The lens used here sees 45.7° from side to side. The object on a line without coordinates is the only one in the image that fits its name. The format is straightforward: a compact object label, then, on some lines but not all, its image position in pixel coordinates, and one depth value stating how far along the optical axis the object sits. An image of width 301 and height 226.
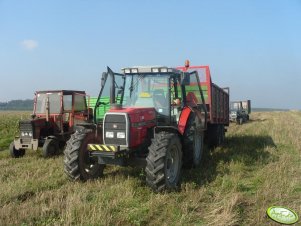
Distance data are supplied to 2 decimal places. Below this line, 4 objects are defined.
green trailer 7.61
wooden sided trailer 10.80
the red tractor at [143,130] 6.41
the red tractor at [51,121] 10.73
